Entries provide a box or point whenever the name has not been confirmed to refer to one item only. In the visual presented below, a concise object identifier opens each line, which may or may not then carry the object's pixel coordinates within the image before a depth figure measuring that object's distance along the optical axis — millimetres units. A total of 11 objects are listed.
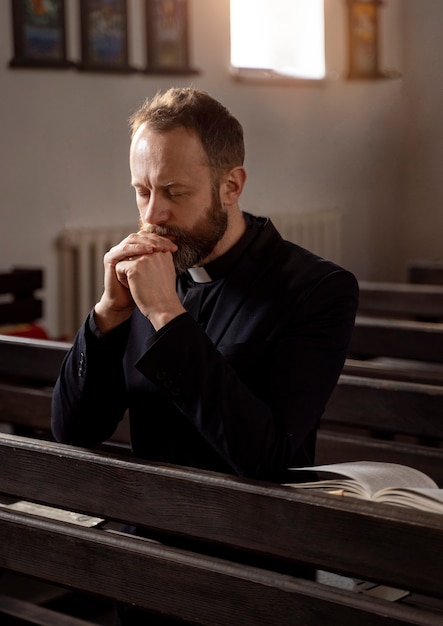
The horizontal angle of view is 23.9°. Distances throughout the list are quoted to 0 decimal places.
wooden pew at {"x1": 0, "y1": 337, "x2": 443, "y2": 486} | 2561
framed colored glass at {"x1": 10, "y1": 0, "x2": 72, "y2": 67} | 5902
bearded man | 1828
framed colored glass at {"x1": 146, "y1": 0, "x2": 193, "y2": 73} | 6715
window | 7578
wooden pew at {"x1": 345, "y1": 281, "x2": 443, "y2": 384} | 3096
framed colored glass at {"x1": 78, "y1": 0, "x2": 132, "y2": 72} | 6287
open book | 1557
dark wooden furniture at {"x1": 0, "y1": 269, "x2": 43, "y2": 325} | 5285
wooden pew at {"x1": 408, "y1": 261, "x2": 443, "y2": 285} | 5301
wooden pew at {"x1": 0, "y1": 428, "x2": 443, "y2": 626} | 1457
